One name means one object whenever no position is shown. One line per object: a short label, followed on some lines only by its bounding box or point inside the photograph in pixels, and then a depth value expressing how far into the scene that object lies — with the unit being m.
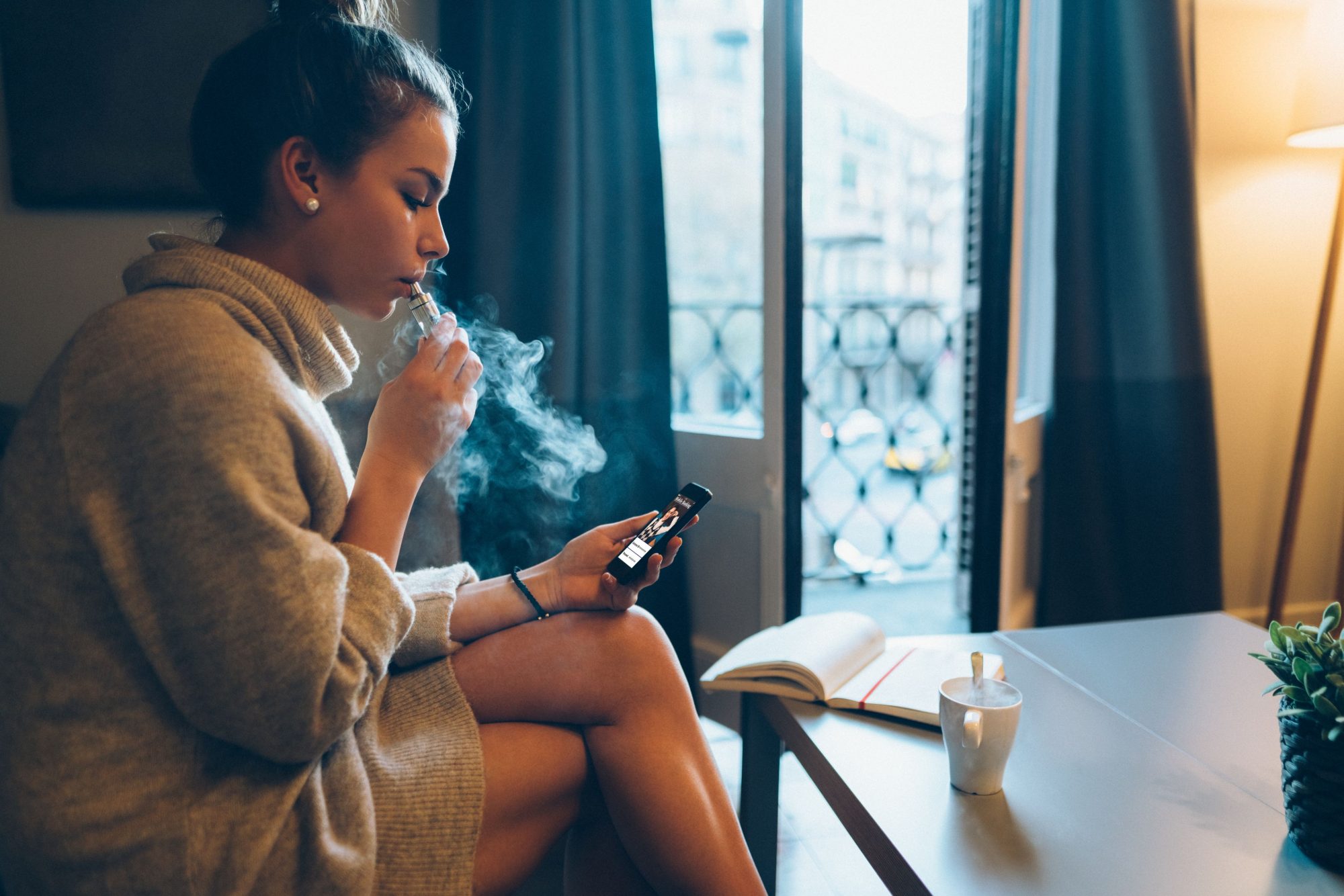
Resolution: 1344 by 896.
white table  0.83
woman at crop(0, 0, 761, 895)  0.70
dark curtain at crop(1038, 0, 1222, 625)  2.37
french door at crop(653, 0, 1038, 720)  2.08
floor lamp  2.20
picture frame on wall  1.71
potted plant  0.82
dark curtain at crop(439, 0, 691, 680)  2.05
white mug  0.92
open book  1.17
